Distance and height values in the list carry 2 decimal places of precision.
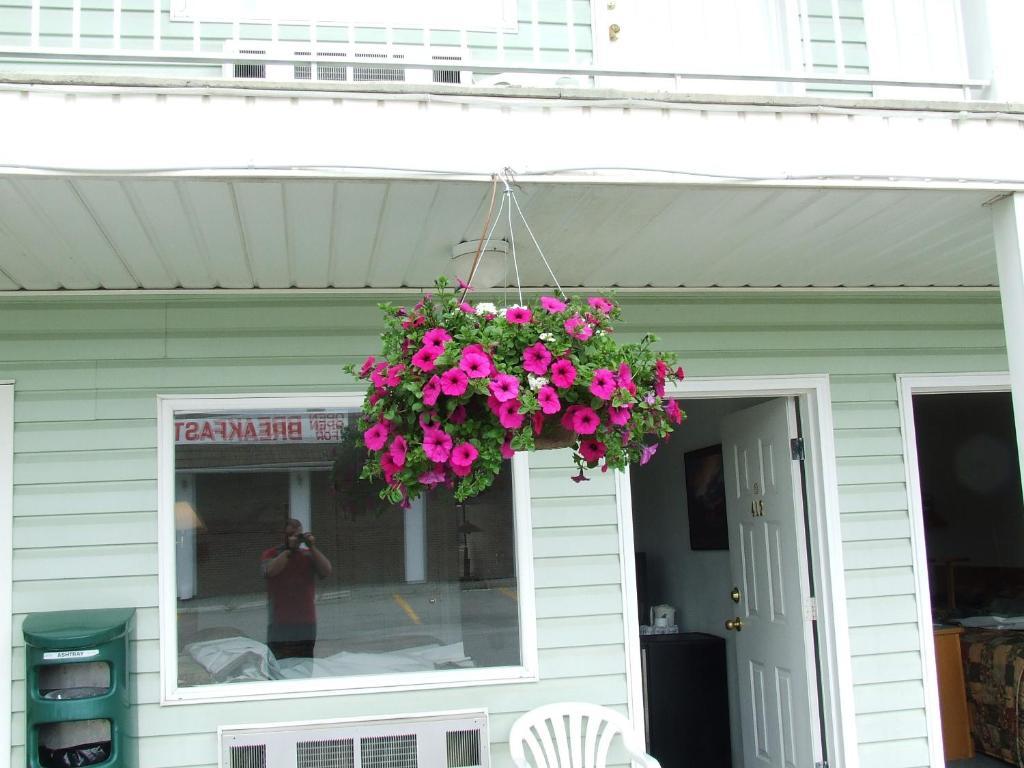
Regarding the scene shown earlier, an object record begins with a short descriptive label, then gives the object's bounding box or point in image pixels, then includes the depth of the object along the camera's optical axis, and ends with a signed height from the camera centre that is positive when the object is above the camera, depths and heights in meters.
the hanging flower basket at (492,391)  2.19 +0.31
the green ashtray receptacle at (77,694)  3.25 -0.49
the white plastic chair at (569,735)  3.68 -0.80
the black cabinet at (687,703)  5.23 -0.99
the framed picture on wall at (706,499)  5.80 +0.13
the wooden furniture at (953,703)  5.50 -1.10
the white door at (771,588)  4.31 -0.33
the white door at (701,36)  4.33 +2.21
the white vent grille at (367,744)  3.59 -0.78
